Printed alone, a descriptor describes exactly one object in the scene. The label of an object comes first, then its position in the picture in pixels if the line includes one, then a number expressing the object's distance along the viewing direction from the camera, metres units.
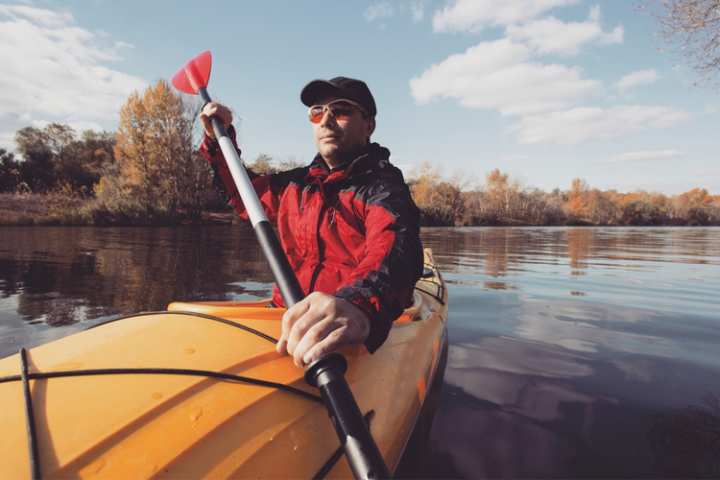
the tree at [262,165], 41.85
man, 1.28
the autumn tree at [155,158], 26.86
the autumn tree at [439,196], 40.06
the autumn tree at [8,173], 29.89
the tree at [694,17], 8.32
